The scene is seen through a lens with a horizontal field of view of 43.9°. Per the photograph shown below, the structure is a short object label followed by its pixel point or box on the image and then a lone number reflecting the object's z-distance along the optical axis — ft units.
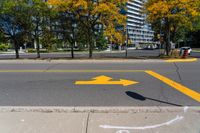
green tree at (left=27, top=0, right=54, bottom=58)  71.51
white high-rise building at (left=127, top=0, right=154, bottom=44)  425.28
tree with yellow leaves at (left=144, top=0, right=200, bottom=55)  65.57
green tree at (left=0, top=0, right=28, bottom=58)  70.29
